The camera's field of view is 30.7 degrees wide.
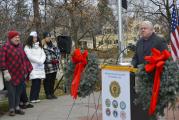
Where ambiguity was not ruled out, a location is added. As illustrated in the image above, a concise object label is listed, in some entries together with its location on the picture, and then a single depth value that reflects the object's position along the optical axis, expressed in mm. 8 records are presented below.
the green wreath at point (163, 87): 4352
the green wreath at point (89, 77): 5558
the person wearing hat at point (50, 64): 8420
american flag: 9166
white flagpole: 9000
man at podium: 5479
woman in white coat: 7946
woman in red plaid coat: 6868
